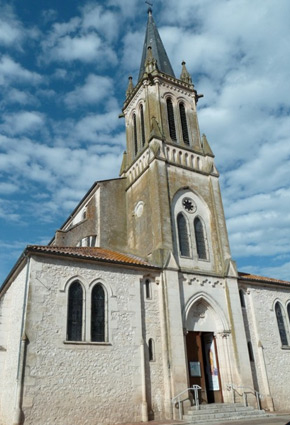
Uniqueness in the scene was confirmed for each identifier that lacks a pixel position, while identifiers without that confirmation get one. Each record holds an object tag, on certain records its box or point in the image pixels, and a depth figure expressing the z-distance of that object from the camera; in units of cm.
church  1443
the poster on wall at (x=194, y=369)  1840
